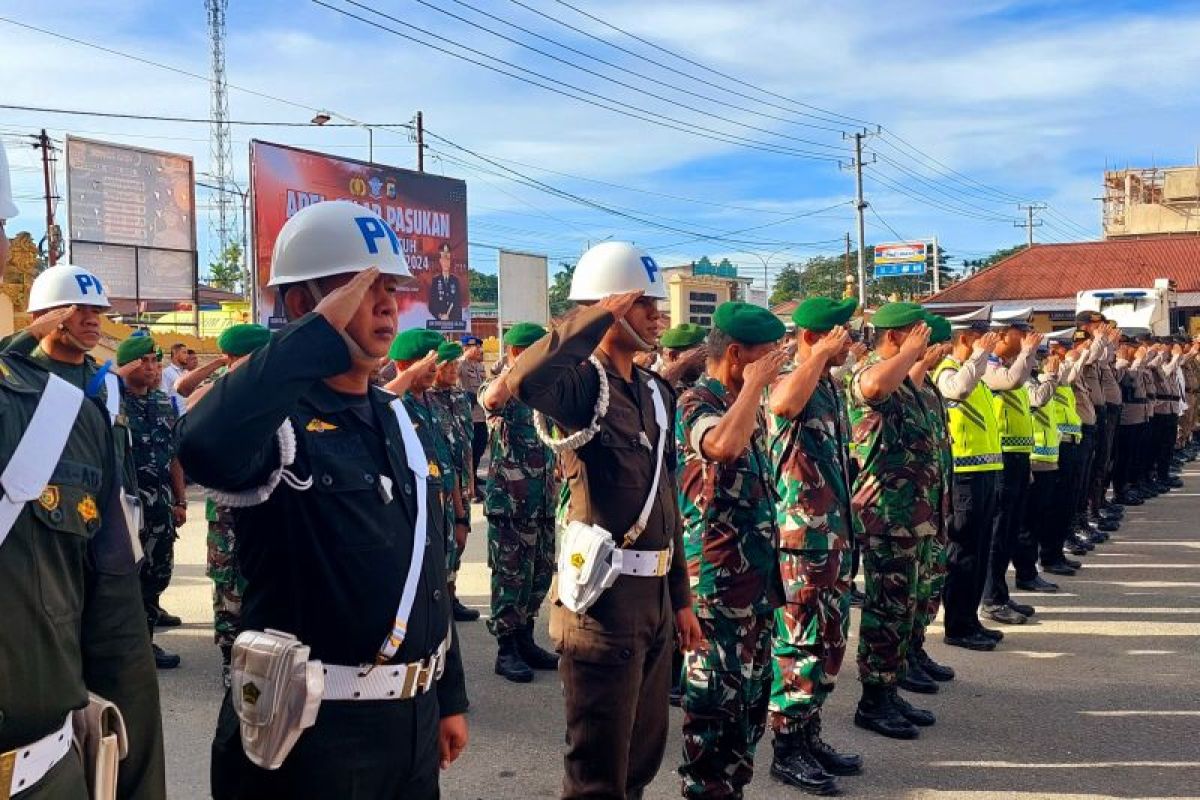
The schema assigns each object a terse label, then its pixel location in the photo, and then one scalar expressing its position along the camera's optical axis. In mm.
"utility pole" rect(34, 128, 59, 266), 29547
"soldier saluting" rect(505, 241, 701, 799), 3395
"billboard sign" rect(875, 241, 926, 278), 55719
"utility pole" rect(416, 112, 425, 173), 28516
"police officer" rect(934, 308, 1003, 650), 6711
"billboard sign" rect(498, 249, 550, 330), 25812
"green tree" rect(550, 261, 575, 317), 51091
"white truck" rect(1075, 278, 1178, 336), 20328
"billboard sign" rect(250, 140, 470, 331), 20062
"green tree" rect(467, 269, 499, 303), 80062
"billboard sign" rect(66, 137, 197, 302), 19891
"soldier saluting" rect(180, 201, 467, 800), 2172
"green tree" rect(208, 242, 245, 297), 52719
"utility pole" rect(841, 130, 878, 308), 39750
